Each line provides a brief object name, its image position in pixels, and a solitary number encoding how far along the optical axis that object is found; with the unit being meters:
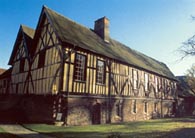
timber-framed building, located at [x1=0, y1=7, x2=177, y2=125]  15.35
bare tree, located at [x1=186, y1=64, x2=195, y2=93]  41.09
